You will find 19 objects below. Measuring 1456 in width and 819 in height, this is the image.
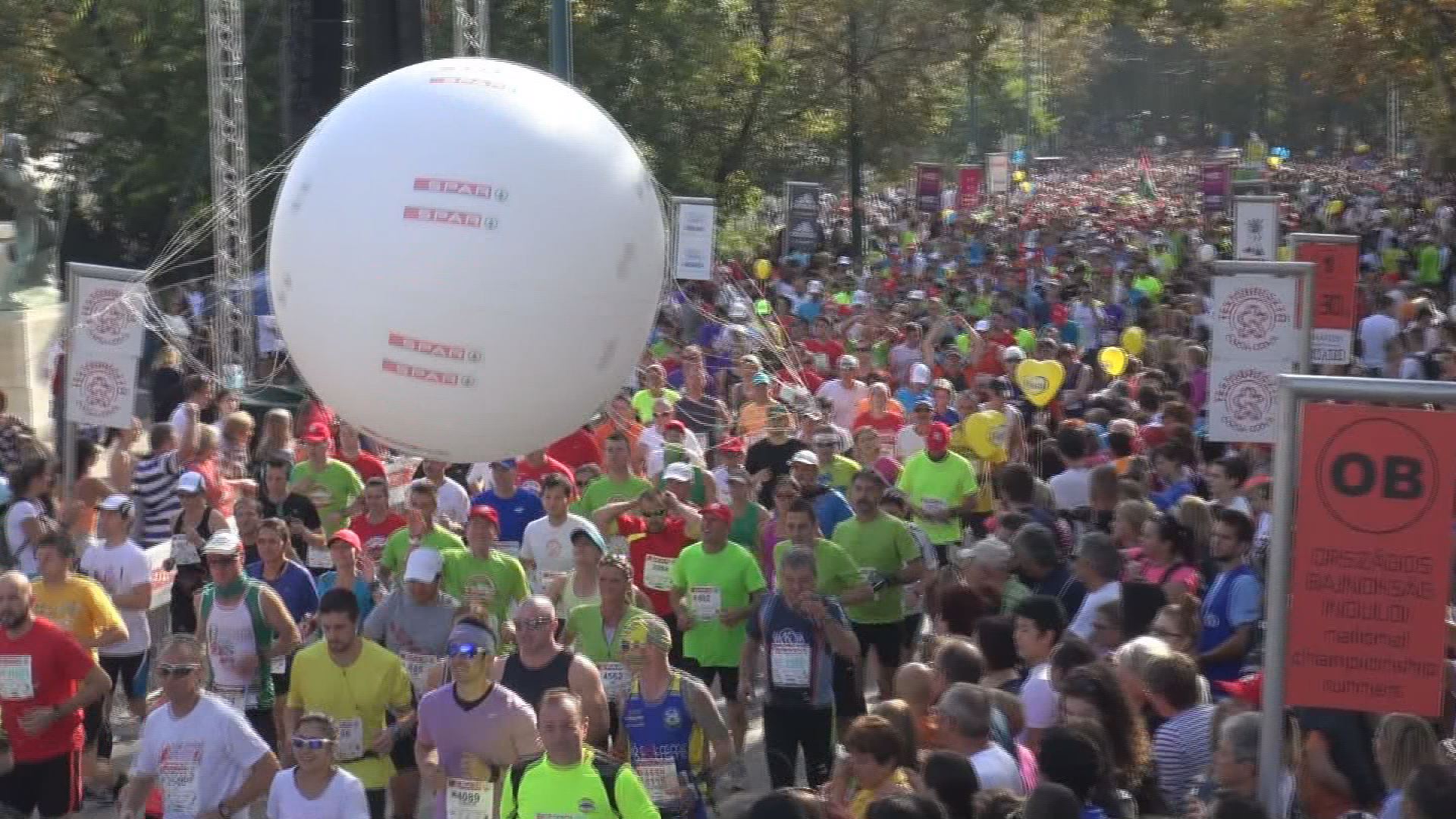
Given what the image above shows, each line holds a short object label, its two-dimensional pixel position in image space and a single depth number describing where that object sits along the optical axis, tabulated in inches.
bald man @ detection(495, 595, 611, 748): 305.9
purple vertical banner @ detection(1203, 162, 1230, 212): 1419.8
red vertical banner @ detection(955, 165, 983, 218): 1776.6
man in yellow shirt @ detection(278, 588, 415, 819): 313.4
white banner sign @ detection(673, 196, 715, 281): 633.6
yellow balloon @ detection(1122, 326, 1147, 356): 809.5
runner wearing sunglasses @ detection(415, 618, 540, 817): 291.1
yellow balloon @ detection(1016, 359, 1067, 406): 627.2
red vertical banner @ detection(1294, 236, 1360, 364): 498.3
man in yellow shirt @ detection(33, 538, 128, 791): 352.8
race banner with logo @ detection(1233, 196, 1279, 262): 659.4
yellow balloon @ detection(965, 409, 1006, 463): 526.9
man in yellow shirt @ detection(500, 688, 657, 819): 251.6
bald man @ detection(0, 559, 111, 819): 329.1
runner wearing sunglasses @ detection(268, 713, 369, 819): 265.1
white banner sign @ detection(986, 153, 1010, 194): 1969.7
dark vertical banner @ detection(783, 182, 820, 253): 1209.4
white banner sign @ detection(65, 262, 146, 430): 454.6
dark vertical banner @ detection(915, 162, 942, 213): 1541.6
